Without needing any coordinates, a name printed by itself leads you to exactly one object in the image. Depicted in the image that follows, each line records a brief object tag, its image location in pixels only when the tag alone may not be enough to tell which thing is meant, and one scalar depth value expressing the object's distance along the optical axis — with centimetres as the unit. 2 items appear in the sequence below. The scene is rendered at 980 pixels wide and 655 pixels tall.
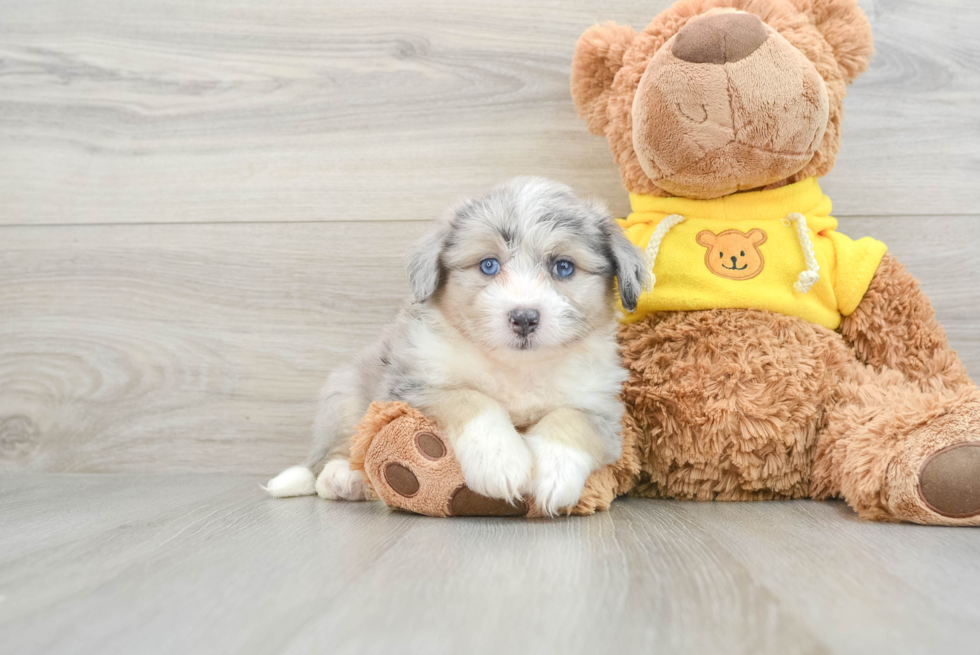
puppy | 58
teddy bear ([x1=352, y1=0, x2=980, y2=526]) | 60
